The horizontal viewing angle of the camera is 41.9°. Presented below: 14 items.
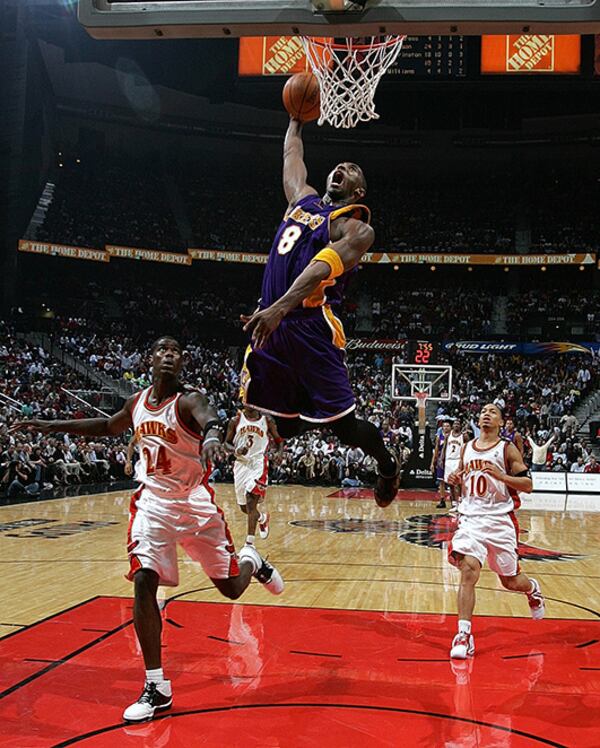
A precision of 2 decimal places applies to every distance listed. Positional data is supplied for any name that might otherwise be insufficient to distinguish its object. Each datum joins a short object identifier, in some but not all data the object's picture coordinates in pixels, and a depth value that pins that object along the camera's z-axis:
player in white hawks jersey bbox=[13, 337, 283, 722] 3.90
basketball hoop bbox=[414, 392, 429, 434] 19.02
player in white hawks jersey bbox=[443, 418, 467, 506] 11.57
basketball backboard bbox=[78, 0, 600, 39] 3.71
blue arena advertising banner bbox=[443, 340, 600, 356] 27.02
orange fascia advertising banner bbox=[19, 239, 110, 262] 26.62
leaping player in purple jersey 3.82
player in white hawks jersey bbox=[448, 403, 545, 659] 5.36
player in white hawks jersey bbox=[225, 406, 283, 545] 8.14
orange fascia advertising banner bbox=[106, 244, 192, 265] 28.97
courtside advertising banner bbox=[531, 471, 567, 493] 18.77
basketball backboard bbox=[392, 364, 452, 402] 19.38
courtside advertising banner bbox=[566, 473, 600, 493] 18.72
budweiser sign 28.17
